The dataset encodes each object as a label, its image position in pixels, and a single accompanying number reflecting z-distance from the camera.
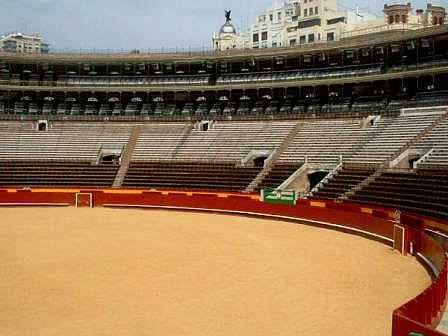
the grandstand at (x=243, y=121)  37.50
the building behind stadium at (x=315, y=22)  72.06
